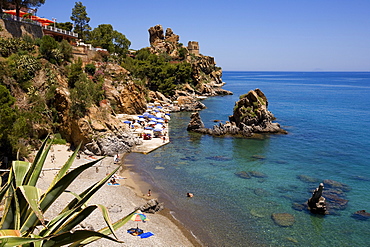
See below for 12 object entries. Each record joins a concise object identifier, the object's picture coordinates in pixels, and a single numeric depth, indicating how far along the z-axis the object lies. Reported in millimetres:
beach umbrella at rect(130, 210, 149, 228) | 17406
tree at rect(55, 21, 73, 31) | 67238
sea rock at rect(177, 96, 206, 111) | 67188
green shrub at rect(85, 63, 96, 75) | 48094
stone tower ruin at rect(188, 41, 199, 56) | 135125
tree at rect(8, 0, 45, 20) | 41888
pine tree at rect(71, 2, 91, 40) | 72625
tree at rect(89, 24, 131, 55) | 73575
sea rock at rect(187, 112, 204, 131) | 46031
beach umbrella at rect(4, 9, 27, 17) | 44922
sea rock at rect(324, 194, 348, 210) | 21609
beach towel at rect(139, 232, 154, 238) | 16547
